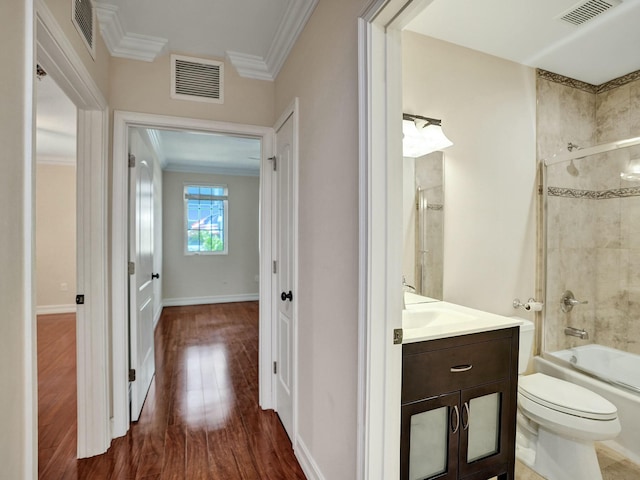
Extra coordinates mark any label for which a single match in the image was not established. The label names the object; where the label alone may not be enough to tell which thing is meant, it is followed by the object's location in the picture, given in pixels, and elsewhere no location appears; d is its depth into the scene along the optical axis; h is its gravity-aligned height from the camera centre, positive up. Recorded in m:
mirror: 2.13 +0.08
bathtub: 2.00 -0.93
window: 6.29 +0.34
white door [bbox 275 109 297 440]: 2.10 -0.28
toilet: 1.68 -0.98
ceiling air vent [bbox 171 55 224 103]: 2.32 +1.12
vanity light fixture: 2.06 +0.64
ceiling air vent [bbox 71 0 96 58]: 1.56 +1.07
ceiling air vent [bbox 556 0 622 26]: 1.84 +1.31
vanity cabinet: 1.38 -0.76
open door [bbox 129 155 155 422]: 2.30 -0.39
